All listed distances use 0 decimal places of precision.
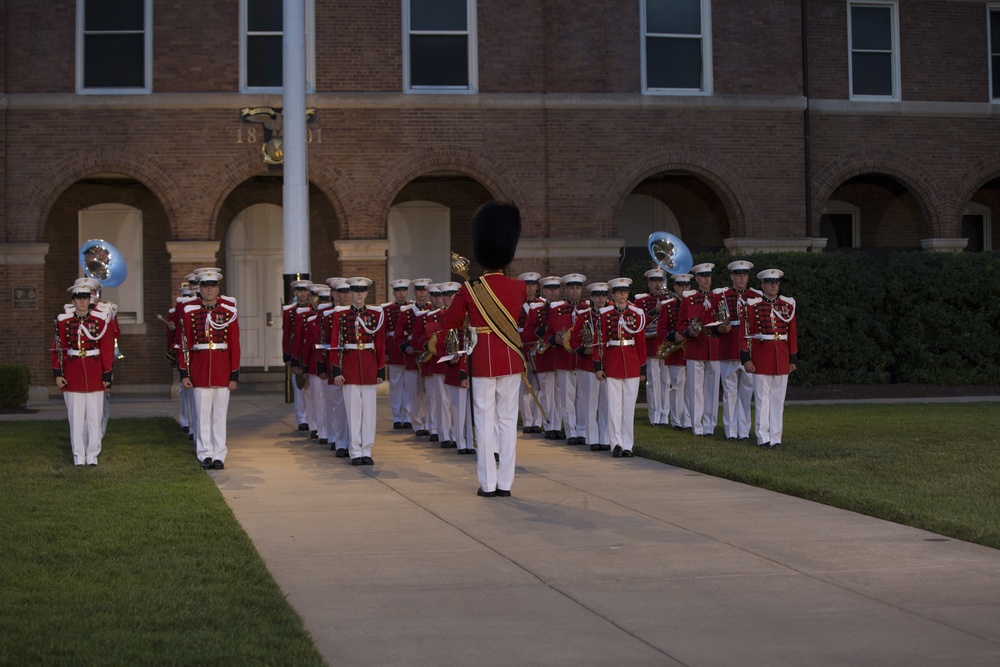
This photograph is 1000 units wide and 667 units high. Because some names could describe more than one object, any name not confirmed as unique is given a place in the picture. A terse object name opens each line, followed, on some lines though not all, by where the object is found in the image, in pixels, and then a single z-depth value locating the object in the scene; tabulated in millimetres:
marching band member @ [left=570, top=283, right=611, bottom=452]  14281
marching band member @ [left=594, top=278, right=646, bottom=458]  13914
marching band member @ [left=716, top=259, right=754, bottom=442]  14859
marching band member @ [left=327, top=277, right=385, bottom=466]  13656
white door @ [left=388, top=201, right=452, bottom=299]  27062
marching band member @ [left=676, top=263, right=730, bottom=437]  15898
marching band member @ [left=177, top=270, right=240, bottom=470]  13266
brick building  23703
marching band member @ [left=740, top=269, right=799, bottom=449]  14242
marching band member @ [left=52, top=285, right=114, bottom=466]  13383
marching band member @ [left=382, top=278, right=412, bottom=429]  17391
